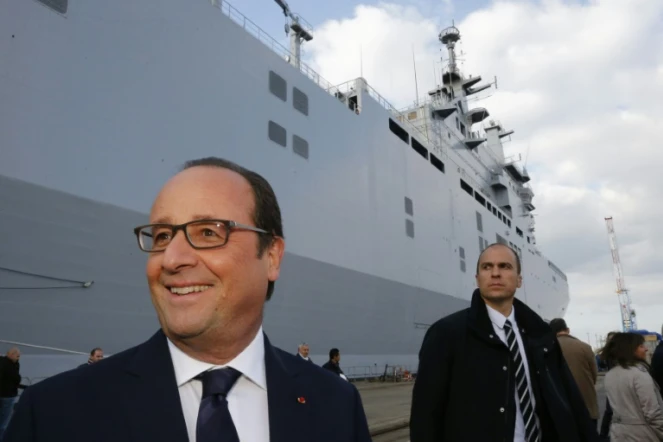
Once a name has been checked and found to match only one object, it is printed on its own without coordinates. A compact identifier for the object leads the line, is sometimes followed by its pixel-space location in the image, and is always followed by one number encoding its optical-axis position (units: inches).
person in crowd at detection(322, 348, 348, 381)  299.2
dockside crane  3076.3
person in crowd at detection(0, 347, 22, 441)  223.9
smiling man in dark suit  43.9
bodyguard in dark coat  97.6
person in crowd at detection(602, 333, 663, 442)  126.3
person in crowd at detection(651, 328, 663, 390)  154.3
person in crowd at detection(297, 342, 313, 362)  324.2
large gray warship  267.6
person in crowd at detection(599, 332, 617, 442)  148.8
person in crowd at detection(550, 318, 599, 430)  165.4
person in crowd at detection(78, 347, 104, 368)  248.4
